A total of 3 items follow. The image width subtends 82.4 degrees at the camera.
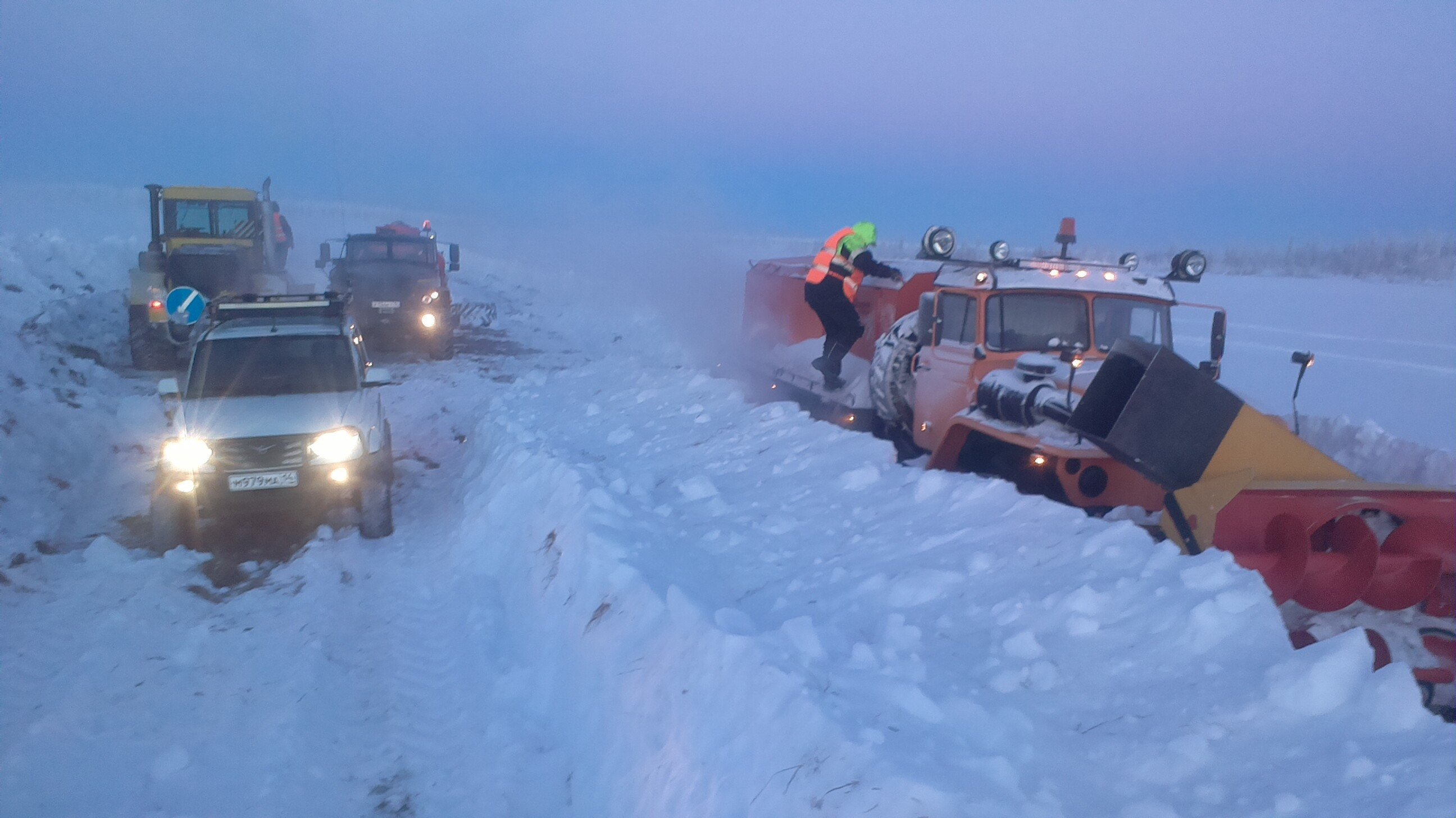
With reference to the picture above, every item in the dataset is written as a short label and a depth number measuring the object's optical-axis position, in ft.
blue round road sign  44.27
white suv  22.15
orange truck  15.02
